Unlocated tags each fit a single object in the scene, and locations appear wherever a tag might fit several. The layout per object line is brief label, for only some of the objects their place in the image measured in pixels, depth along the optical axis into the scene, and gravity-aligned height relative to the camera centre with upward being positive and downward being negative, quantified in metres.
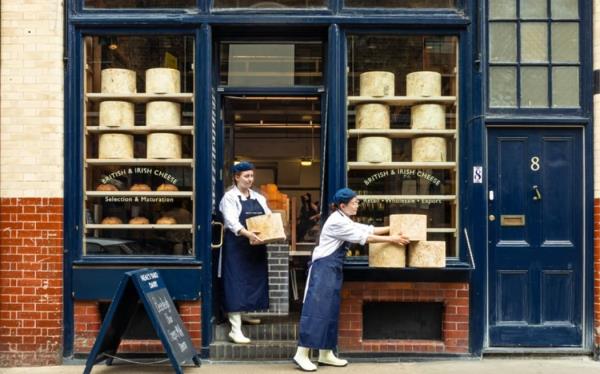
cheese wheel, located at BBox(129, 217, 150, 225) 8.06 -0.42
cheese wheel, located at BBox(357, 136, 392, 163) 8.07 +0.39
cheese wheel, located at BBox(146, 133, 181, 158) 8.05 +0.44
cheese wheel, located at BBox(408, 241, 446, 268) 7.54 -0.75
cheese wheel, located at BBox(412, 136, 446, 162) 8.08 +0.39
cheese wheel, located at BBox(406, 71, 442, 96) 8.14 +1.16
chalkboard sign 7.01 -1.37
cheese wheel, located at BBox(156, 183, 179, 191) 8.06 -0.03
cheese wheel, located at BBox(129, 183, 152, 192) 8.09 -0.02
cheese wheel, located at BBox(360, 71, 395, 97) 8.13 +1.16
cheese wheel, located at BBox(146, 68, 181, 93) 8.11 +1.19
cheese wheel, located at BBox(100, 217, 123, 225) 8.05 -0.42
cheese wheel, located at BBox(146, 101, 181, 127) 8.10 +0.80
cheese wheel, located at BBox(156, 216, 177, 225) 8.04 -0.42
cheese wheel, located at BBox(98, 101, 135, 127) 8.09 +0.80
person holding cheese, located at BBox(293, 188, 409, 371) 7.28 -0.95
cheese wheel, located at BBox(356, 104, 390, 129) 8.13 +0.77
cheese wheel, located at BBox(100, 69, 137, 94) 8.14 +1.19
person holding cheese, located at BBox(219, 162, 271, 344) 7.96 -0.85
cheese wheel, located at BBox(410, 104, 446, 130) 8.12 +0.77
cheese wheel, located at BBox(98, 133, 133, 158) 8.07 +0.44
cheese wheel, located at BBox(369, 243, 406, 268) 7.61 -0.77
